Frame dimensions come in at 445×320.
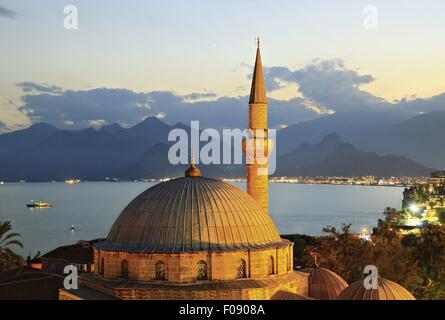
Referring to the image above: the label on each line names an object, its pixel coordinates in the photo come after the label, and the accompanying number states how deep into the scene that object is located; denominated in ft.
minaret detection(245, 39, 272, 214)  139.13
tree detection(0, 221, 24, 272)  150.10
